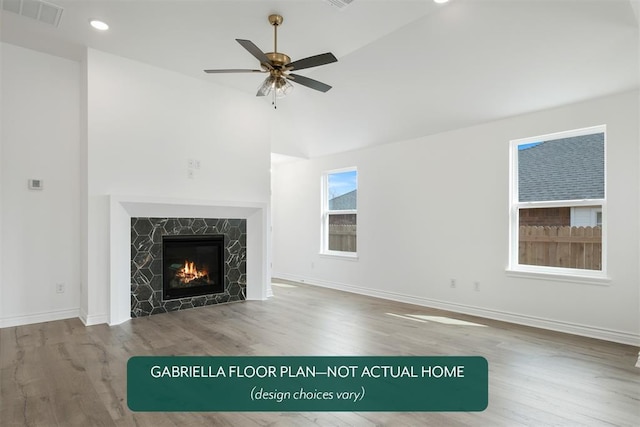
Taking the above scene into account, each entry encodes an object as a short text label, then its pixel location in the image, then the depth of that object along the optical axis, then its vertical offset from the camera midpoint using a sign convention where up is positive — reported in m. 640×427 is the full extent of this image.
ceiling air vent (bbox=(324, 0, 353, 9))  2.96 +1.76
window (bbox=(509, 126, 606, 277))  3.74 +0.11
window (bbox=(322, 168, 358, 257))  6.31 +0.00
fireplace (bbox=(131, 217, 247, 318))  4.32 -0.69
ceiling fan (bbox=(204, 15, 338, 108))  2.75 +1.20
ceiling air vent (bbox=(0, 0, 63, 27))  3.13 +1.83
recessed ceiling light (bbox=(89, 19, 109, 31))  3.45 +1.84
